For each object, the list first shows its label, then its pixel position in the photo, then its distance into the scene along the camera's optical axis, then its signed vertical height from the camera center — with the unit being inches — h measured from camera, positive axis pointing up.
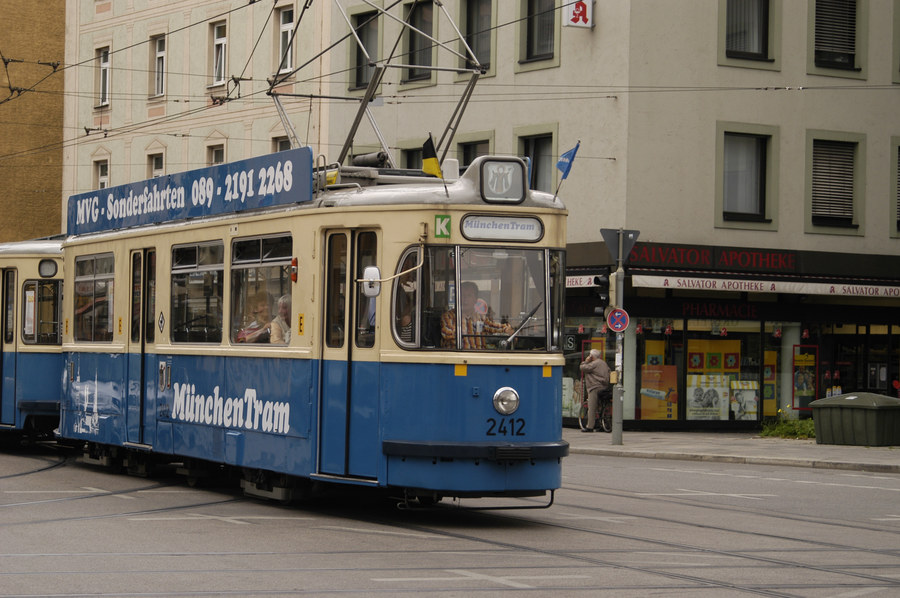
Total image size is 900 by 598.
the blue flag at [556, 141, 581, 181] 822.2 +94.1
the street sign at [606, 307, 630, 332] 985.5 +2.0
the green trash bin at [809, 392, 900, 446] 972.6 -60.9
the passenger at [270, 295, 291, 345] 523.5 -2.0
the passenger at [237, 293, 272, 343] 538.0 -2.5
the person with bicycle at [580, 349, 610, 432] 1179.9 -46.6
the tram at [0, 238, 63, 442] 775.1 -12.4
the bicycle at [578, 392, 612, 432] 1191.6 -72.1
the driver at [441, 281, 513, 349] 475.2 -0.9
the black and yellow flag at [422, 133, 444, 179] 523.5 +56.0
